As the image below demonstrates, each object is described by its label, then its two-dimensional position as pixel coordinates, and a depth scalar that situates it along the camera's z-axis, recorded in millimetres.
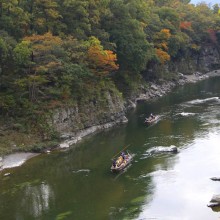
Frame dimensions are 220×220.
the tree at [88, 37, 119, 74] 46031
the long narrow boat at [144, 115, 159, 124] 48241
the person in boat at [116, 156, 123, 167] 33431
